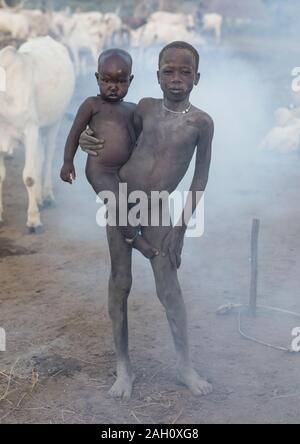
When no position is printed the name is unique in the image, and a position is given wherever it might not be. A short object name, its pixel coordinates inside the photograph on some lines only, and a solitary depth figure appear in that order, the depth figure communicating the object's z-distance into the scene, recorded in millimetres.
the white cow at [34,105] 7086
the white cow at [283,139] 9820
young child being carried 3604
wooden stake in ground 4949
